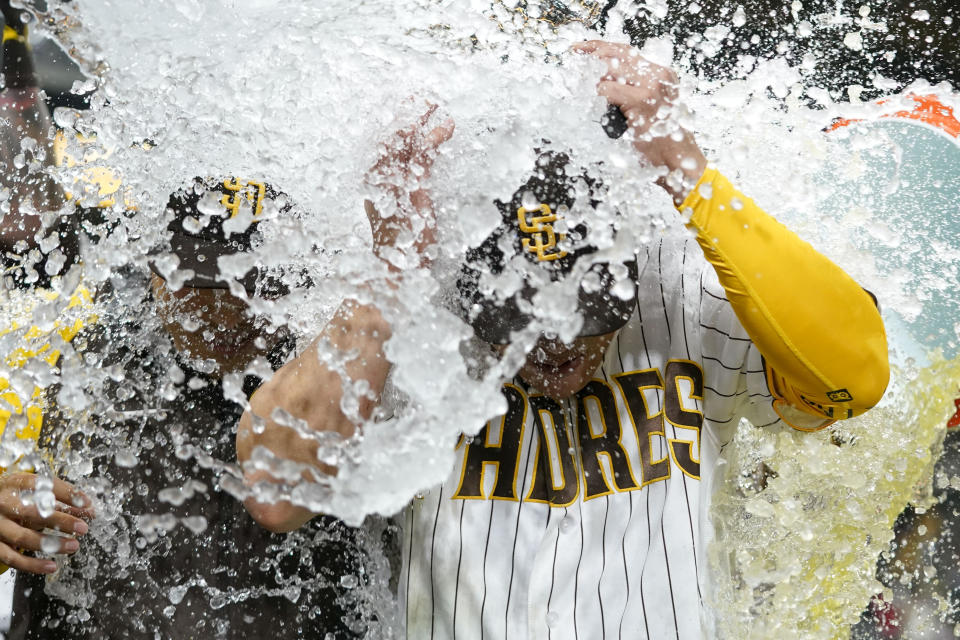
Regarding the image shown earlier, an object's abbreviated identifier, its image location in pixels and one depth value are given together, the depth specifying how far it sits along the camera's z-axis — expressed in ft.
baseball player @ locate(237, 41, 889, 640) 15.94
